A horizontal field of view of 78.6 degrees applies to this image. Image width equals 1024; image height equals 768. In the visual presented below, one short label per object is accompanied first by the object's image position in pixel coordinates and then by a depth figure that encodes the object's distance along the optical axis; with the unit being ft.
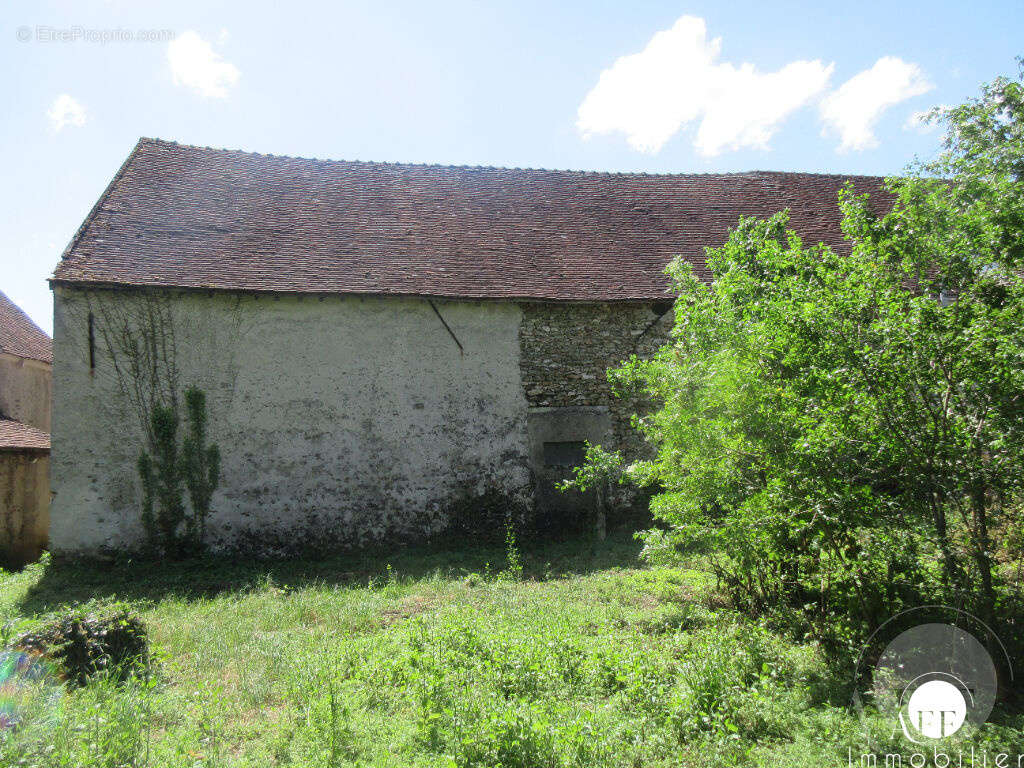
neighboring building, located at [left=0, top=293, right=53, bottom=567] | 35.58
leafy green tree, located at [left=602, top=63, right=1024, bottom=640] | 13.37
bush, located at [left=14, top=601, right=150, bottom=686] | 15.19
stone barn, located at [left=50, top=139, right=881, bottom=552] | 30.17
